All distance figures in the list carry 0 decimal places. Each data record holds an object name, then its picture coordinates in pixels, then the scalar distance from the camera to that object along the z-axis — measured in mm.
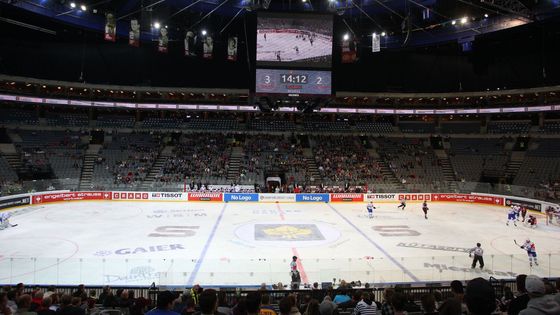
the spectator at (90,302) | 8170
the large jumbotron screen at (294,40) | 21734
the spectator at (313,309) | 5623
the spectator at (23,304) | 4934
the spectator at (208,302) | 4125
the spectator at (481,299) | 3166
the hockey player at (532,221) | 25062
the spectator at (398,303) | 4805
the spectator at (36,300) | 6637
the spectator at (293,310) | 4957
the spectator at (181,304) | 7246
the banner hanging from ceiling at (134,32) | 24453
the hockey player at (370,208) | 27947
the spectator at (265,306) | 5717
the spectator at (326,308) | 5617
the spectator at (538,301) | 3406
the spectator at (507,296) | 7932
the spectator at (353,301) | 7988
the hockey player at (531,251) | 14180
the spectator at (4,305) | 5612
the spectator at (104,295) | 9020
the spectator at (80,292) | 8595
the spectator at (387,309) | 5938
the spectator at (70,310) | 4586
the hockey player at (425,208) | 27617
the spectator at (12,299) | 6752
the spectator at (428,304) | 4305
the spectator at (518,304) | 4629
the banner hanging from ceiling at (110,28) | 23719
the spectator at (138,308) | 5922
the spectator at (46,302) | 6185
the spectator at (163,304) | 4385
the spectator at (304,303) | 7689
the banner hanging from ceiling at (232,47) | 26578
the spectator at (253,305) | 4500
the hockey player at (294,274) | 11923
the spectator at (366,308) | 5996
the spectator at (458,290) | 5648
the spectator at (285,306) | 4793
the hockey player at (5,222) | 22691
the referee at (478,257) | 14759
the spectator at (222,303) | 6205
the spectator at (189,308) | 6410
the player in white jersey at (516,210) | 25662
